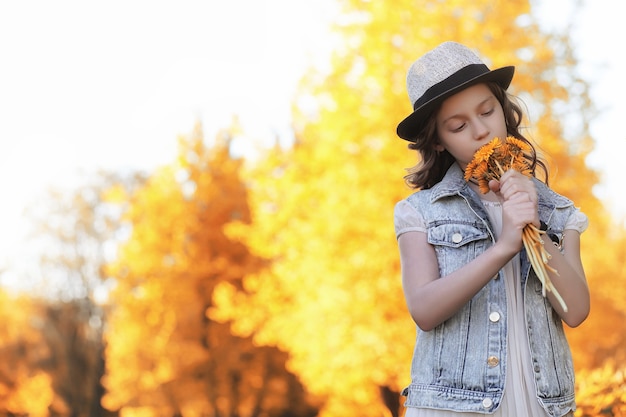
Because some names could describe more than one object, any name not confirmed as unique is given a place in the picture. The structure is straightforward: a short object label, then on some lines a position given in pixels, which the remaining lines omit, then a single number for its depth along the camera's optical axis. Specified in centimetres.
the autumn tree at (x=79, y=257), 2556
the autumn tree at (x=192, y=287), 1495
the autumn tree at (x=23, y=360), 2625
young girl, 196
